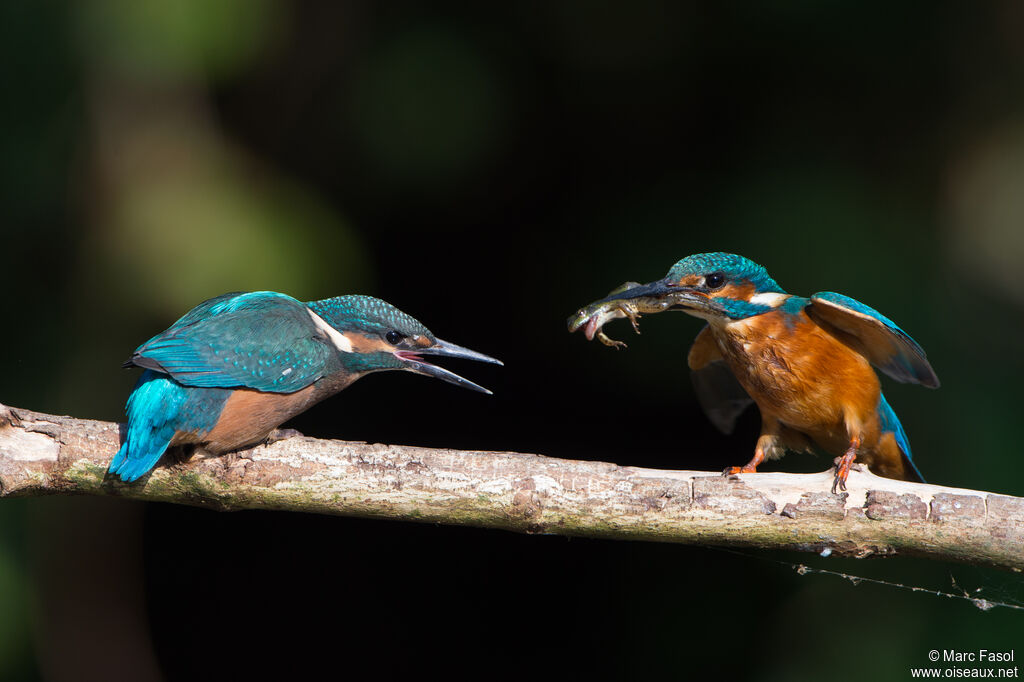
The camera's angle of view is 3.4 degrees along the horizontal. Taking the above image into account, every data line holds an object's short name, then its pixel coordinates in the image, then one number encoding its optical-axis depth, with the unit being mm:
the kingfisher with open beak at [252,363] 5588
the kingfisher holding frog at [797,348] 5637
